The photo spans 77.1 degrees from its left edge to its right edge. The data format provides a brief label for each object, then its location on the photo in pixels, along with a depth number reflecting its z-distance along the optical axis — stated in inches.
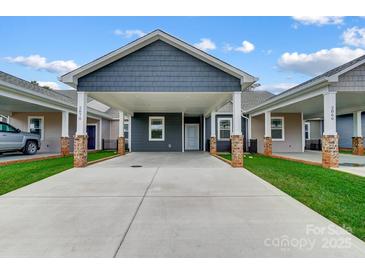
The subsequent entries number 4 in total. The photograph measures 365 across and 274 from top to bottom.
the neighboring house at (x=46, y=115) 397.4
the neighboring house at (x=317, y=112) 330.0
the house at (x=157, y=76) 346.6
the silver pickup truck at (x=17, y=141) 451.2
